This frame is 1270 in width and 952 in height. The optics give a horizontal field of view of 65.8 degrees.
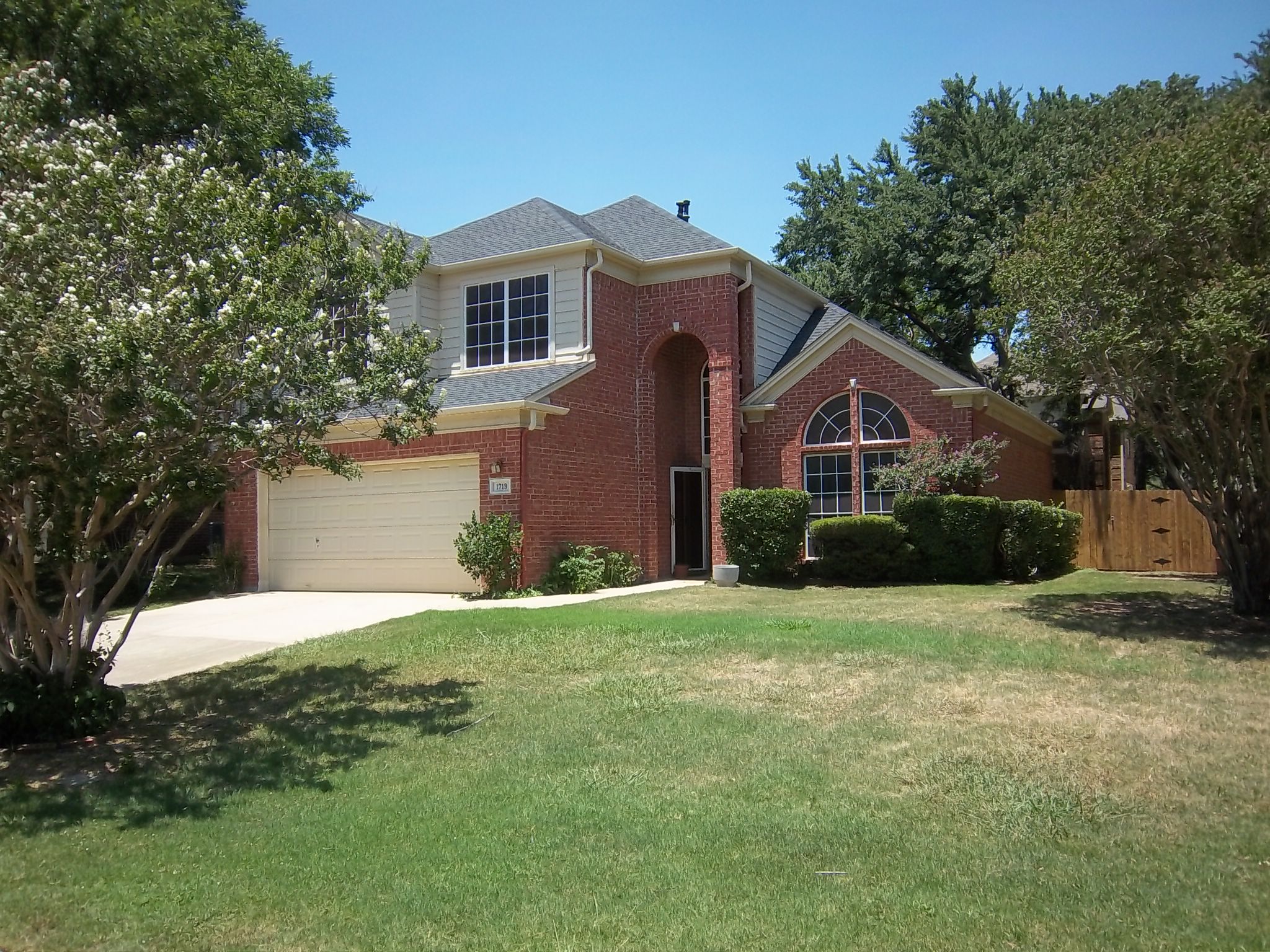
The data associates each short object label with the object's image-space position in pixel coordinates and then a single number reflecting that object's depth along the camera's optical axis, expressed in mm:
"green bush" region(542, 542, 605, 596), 16703
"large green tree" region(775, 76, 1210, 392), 24031
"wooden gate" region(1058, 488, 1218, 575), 19547
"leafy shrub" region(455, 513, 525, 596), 16141
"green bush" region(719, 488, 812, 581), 17375
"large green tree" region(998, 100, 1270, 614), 10539
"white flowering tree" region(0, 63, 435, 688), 7062
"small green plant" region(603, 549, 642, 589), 17672
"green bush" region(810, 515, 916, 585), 16844
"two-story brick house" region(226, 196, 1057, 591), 17547
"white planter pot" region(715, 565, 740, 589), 17438
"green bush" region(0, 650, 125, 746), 7988
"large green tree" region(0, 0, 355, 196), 13023
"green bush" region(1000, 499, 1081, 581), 16938
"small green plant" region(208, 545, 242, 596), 19234
